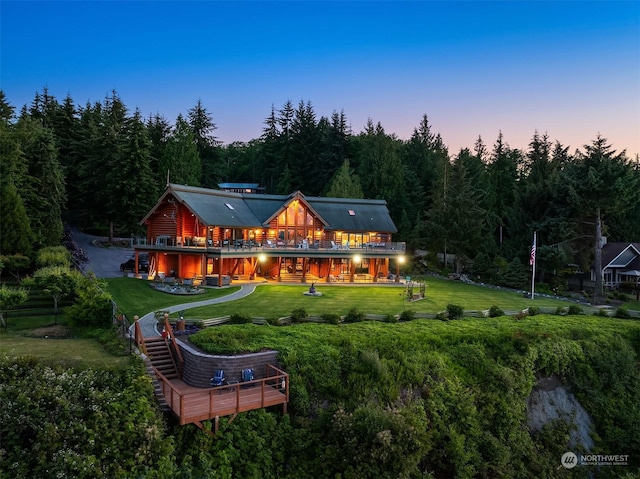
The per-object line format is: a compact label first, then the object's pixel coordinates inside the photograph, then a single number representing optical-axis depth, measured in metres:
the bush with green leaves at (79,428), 10.96
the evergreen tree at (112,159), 46.69
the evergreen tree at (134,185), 45.91
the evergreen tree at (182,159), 52.34
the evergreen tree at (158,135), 57.34
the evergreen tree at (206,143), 61.97
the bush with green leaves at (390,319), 23.42
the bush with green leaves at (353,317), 23.14
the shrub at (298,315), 22.33
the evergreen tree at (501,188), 57.28
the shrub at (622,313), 27.78
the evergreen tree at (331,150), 63.47
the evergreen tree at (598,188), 34.81
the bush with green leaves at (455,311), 25.31
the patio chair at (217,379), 15.35
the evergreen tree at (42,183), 35.81
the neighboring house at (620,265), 41.38
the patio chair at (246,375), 15.80
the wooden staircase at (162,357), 16.88
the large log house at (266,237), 34.09
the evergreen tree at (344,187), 53.59
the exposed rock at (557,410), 18.45
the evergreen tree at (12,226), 29.28
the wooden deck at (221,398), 13.23
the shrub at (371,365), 16.88
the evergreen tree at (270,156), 68.69
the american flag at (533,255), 32.53
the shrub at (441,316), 24.62
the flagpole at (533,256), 32.53
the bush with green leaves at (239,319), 21.36
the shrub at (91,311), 20.81
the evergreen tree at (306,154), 64.38
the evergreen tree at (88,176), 49.88
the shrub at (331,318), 22.45
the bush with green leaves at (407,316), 24.12
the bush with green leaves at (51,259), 29.10
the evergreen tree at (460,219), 45.81
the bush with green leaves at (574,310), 28.05
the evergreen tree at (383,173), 57.88
